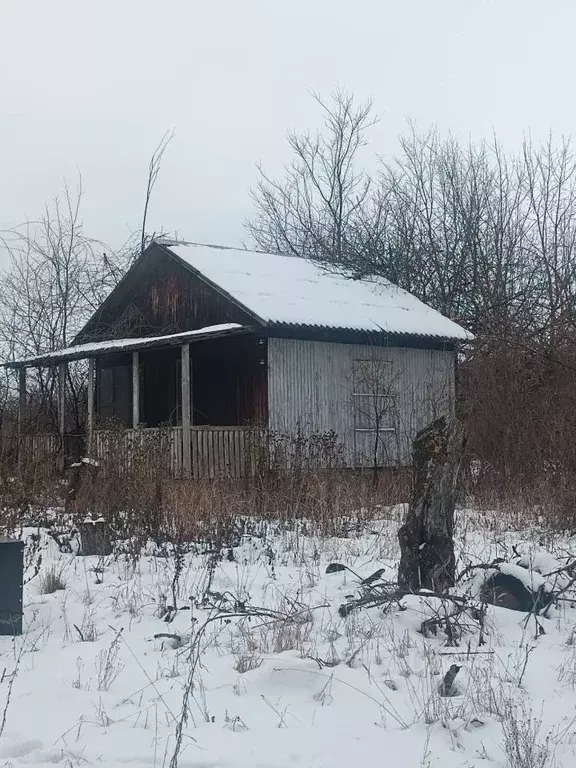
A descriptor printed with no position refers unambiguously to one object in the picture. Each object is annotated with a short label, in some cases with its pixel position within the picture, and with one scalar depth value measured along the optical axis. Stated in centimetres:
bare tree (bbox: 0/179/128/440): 2292
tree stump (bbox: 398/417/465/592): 584
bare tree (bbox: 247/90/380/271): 3053
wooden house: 1485
